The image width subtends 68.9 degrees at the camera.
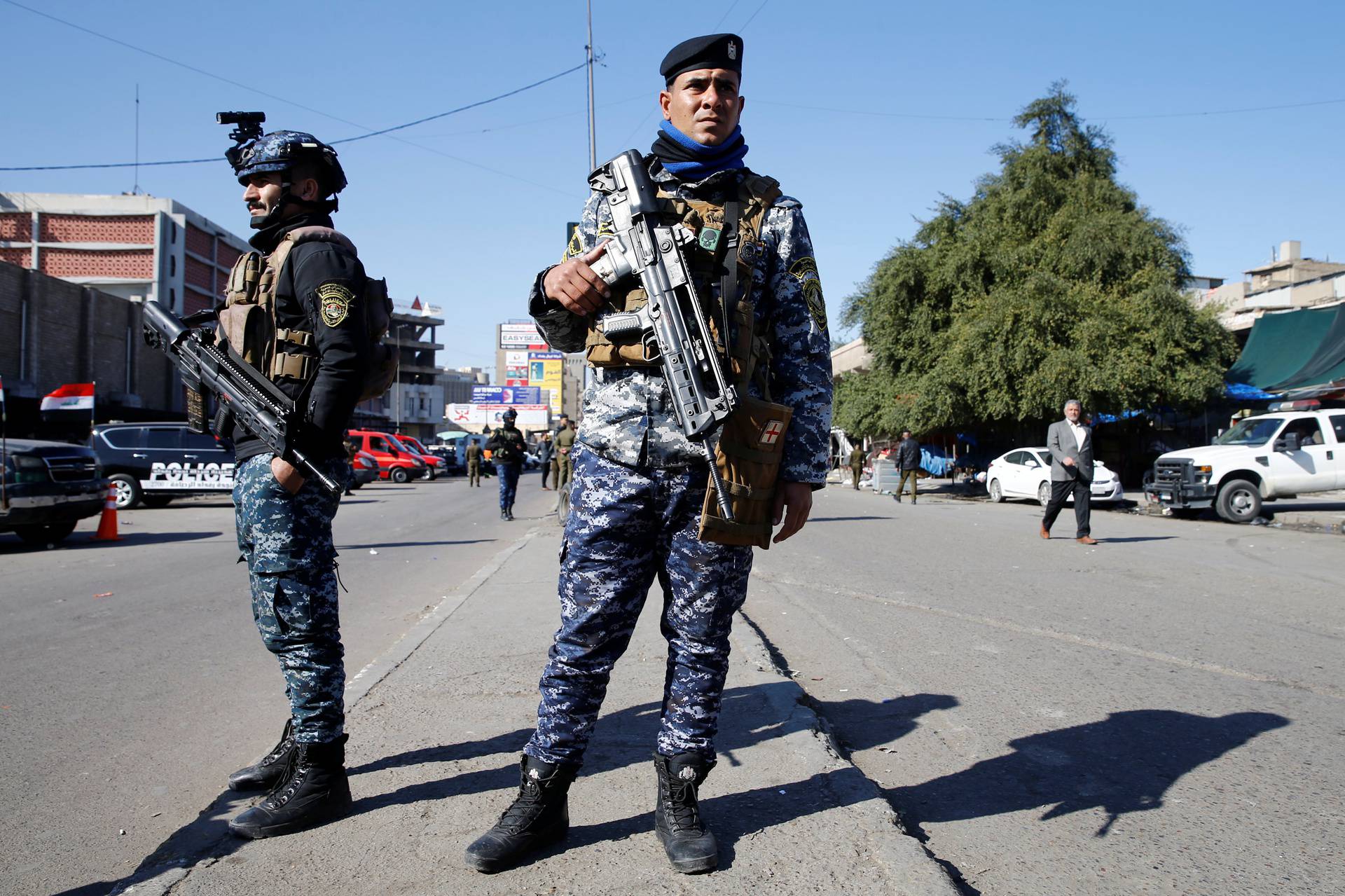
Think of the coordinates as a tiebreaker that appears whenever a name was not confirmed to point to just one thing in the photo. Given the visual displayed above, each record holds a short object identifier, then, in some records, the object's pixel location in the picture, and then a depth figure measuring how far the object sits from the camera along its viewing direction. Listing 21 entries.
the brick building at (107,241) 43.31
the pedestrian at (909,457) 23.19
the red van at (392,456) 36.09
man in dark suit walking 11.73
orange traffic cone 12.45
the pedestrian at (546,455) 24.85
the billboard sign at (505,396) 65.00
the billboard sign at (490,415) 61.25
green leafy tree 25.00
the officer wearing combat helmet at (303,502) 2.86
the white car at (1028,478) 21.12
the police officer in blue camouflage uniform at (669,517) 2.59
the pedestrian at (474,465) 31.61
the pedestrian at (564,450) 15.34
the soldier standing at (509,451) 15.95
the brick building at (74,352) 28.45
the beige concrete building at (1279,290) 31.64
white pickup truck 16.17
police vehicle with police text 18.69
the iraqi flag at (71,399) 21.56
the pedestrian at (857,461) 30.73
